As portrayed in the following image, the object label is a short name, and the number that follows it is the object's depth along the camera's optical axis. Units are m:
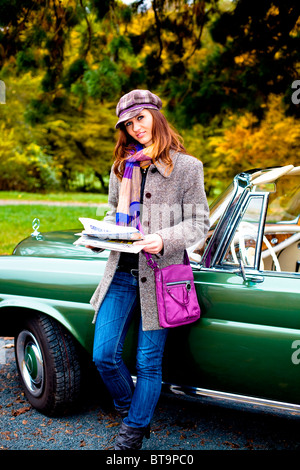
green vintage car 2.39
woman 2.35
